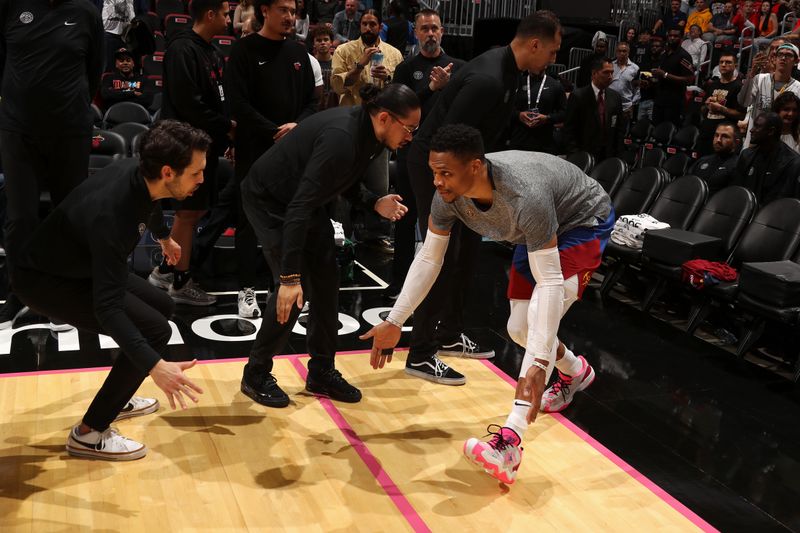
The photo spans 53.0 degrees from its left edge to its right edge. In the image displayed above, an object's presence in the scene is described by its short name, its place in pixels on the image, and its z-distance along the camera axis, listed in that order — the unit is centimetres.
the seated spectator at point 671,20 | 1280
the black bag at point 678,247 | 538
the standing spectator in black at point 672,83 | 1027
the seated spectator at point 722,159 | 651
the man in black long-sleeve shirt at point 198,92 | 488
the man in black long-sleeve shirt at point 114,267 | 277
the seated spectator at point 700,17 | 1235
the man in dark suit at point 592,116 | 806
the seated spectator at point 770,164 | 590
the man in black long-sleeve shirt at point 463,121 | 407
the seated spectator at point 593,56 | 1048
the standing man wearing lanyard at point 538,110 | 778
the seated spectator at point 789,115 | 625
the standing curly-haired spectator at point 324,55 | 744
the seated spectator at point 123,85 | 874
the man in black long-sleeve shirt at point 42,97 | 411
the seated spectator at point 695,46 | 1131
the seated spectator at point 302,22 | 1012
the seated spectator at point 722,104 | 836
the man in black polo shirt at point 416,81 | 535
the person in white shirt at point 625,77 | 1081
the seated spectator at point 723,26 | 1184
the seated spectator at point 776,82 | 715
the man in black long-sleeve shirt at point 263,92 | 490
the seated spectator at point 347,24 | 1005
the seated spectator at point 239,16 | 876
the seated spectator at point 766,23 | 1124
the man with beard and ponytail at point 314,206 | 335
